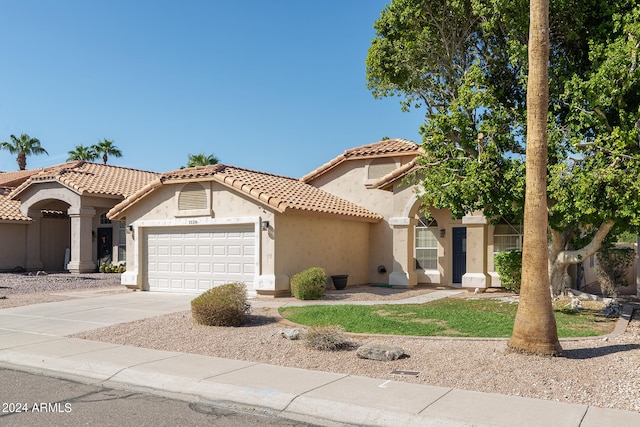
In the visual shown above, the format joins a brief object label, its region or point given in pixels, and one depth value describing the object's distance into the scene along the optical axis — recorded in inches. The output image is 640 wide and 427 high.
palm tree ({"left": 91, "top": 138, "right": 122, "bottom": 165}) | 1854.1
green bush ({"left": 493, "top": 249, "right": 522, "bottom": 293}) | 673.6
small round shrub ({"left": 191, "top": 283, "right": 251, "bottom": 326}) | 496.4
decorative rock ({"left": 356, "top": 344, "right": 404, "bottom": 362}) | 374.3
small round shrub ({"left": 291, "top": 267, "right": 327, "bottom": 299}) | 673.0
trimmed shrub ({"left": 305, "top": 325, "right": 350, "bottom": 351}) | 402.3
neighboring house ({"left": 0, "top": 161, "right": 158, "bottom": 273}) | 1122.7
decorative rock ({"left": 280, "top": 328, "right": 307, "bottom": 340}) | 437.7
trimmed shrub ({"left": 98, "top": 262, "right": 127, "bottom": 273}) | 1139.3
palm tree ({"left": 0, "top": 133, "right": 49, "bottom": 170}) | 1862.7
